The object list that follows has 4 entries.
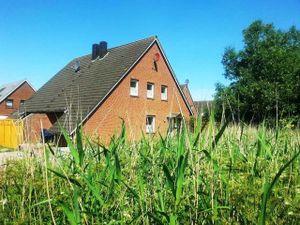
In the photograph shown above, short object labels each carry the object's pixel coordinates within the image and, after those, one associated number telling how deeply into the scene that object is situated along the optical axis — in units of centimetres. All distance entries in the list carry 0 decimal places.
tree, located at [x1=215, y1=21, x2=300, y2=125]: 2441
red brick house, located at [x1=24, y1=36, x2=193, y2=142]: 1757
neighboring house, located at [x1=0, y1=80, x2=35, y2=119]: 3593
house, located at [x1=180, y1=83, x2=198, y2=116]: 3825
